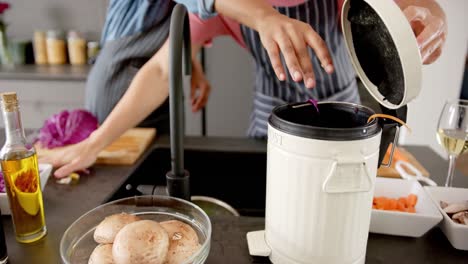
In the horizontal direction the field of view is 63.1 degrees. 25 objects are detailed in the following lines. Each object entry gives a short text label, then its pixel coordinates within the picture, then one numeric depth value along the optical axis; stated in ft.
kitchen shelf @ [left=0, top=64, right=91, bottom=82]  7.00
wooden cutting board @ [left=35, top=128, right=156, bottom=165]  3.16
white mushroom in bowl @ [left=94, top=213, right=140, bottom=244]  1.62
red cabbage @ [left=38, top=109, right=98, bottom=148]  3.37
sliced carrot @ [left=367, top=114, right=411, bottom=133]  1.66
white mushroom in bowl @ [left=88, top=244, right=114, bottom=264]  1.48
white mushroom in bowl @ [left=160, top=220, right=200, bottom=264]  1.51
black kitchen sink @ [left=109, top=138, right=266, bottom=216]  3.45
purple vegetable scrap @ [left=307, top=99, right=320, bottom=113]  1.87
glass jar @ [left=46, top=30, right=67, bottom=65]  7.85
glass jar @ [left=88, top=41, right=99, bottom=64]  7.87
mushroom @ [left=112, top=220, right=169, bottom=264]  1.43
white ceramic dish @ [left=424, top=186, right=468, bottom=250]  1.95
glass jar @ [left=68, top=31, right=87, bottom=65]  7.85
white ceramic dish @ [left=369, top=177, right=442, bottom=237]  2.01
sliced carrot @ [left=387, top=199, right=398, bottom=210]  2.20
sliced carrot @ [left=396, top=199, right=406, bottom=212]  2.18
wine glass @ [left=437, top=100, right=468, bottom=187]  2.56
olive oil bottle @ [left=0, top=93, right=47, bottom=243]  1.89
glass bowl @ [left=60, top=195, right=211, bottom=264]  1.63
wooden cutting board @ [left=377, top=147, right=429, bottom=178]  2.91
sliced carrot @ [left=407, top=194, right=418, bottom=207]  2.24
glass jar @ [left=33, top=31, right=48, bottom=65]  7.93
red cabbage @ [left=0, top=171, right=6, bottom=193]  2.25
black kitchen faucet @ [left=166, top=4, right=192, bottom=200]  1.88
